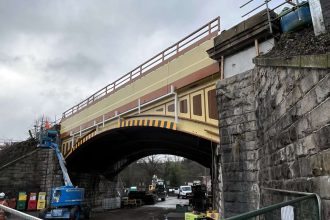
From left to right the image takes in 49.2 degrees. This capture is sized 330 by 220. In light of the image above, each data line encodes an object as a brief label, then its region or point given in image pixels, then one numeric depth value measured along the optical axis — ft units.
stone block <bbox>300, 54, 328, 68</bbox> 13.79
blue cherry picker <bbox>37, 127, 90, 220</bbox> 67.36
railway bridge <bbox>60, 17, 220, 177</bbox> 43.27
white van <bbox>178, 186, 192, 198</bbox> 174.77
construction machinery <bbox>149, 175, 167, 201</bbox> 166.65
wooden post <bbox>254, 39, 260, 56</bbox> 32.65
